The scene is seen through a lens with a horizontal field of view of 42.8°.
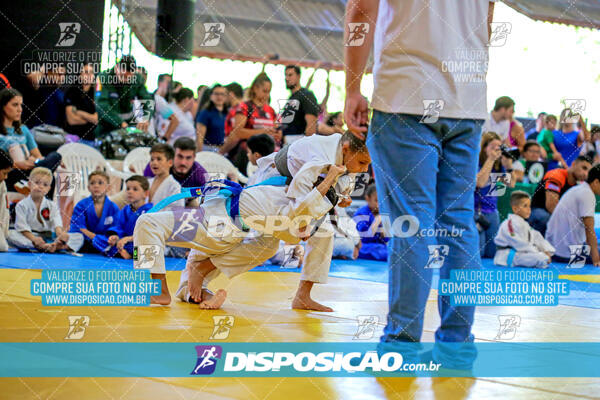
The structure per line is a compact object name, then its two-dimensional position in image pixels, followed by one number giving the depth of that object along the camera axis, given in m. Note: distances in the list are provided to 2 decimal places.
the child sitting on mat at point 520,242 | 7.28
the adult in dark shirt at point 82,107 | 7.79
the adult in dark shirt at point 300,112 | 7.69
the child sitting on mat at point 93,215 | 6.34
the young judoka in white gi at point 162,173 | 6.24
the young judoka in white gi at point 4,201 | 6.32
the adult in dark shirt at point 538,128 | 10.93
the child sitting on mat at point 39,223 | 6.27
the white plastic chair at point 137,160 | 7.46
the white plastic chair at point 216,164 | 7.14
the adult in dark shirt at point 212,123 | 7.97
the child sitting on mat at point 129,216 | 6.21
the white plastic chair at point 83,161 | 7.25
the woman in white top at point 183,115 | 7.94
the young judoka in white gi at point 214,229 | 3.85
